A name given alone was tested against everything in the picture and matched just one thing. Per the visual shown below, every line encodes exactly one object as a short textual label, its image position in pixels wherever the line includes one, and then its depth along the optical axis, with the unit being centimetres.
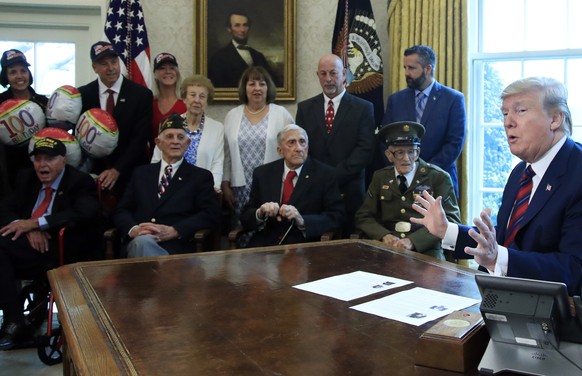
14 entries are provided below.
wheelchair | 341
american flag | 498
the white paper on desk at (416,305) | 163
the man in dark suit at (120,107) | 431
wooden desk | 131
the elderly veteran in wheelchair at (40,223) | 366
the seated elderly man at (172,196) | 384
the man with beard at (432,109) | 412
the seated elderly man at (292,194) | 381
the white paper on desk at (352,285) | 190
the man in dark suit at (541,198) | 194
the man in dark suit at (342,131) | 419
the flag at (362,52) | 492
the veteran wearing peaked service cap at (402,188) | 358
